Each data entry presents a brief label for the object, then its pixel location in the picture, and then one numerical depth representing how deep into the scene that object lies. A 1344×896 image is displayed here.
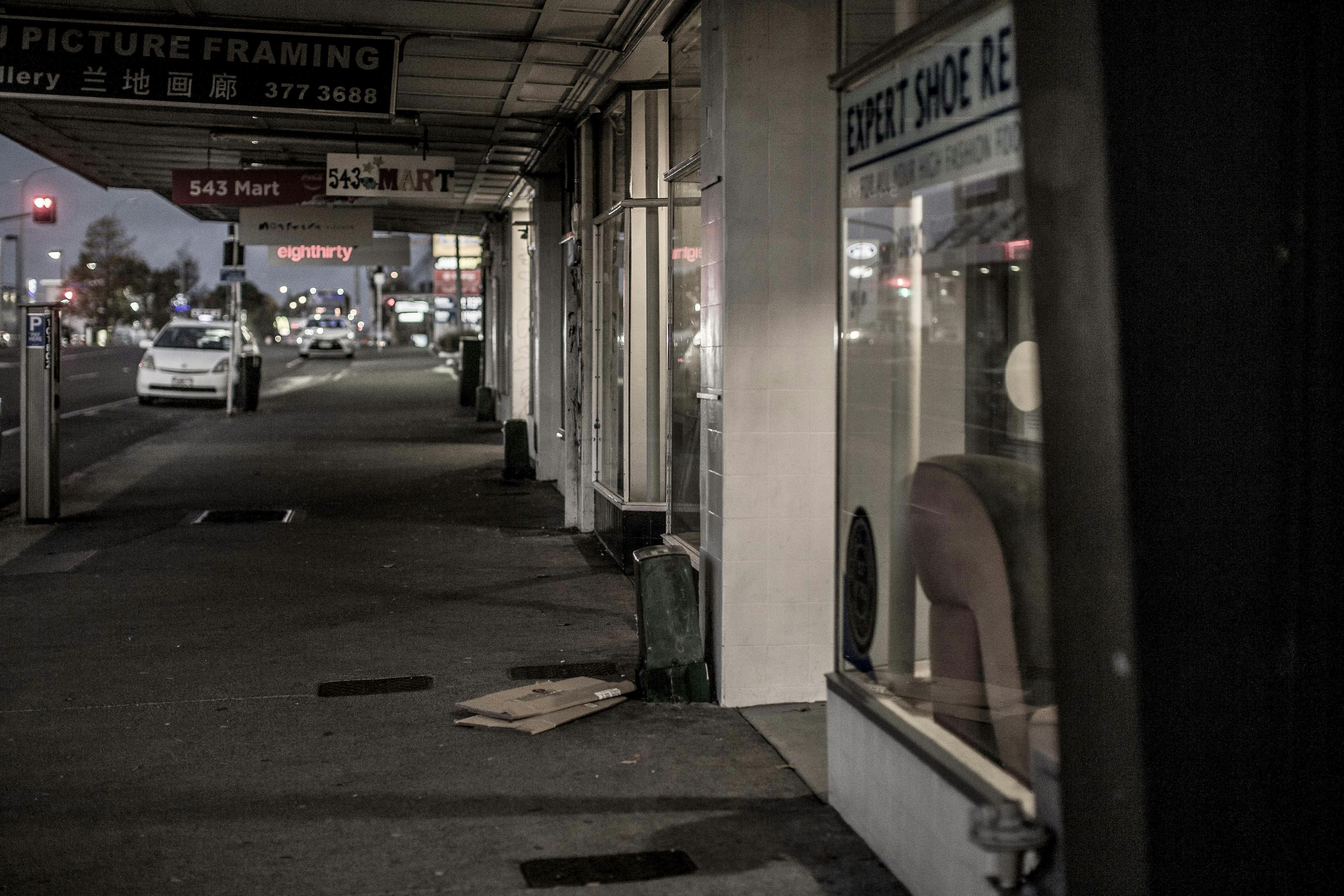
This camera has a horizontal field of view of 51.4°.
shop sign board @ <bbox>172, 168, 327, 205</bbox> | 15.02
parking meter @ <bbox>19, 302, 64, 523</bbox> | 12.16
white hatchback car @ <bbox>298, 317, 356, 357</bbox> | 60.00
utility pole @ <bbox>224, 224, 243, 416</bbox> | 24.00
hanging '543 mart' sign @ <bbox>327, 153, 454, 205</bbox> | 13.59
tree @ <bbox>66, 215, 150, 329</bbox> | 115.06
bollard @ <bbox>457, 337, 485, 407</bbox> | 29.09
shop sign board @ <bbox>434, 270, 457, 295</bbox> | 65.69
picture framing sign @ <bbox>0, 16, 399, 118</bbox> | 8.35
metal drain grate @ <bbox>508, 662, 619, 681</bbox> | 7.27
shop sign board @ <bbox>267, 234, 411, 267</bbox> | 21.78
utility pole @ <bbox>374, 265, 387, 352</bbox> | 80.20
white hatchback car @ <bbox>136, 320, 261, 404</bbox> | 27.88
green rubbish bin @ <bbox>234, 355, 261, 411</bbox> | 26.97
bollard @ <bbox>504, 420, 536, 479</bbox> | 16.12
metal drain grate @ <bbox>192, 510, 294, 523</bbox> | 12.94
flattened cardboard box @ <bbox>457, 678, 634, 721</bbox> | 6.33
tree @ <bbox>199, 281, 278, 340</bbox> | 140.00
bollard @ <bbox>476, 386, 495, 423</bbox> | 24.70
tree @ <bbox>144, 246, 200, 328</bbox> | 122.81
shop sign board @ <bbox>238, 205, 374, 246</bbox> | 19.39
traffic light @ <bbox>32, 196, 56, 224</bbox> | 34.41
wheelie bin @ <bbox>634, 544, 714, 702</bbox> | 6.73
